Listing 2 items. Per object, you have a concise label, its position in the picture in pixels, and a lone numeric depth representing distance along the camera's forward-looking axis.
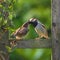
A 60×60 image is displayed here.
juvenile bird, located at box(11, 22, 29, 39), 5.82
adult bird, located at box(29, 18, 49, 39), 5.86
